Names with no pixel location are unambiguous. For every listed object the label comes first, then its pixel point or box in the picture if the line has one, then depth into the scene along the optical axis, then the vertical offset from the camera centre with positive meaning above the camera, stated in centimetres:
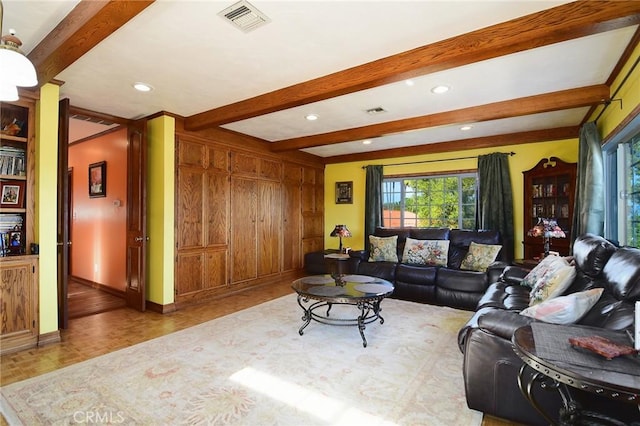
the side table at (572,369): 113 -58
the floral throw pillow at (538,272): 288 -55
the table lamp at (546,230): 385 -21
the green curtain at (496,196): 496 +27
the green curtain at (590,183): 326 +30
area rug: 191 -119
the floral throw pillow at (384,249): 504 -57
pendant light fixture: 156 +72
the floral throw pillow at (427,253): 475 -59
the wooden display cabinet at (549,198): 438 +21
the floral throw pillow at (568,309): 182 -55
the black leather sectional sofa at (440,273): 405 -81
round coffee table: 294 -75
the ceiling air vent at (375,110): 383 +124
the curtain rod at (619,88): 235 +107
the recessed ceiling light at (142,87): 309 +124
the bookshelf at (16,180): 297 +32
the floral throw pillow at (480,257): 435 -60
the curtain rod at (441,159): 501 +93
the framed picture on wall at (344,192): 672 +44
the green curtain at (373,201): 622 +23
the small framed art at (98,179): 488 +54
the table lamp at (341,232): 577 -34
